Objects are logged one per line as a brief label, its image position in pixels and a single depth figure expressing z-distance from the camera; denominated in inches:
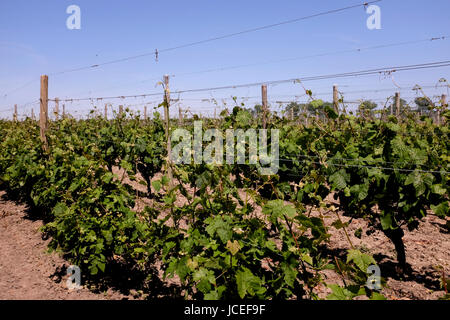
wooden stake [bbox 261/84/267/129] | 228.3
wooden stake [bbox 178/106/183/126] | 445.8
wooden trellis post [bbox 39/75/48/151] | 226.6
